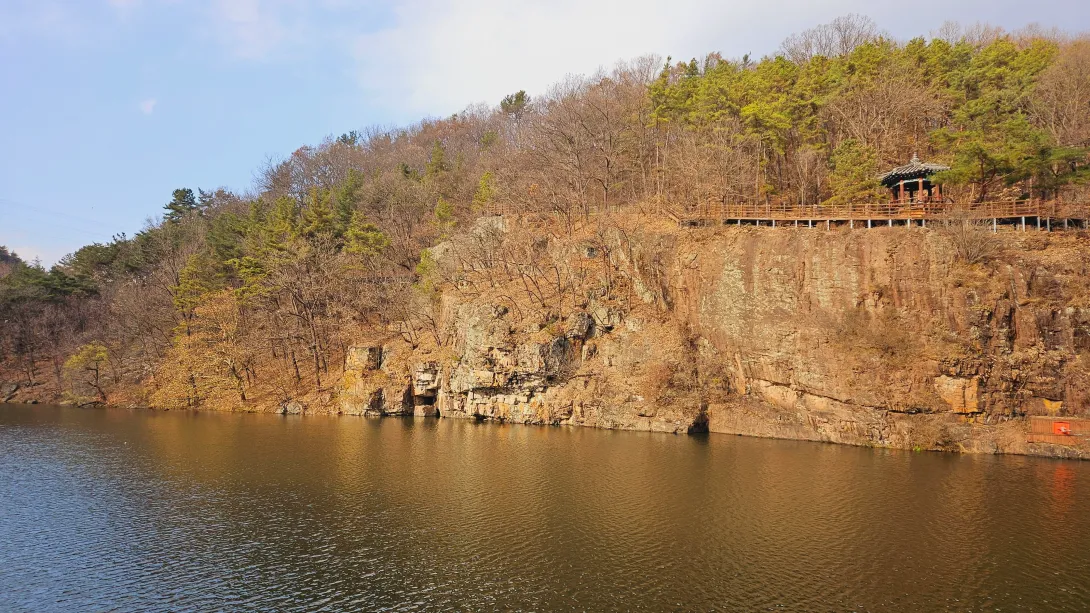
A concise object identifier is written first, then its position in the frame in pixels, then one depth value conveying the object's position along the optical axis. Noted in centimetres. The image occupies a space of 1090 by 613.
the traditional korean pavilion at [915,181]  3759
